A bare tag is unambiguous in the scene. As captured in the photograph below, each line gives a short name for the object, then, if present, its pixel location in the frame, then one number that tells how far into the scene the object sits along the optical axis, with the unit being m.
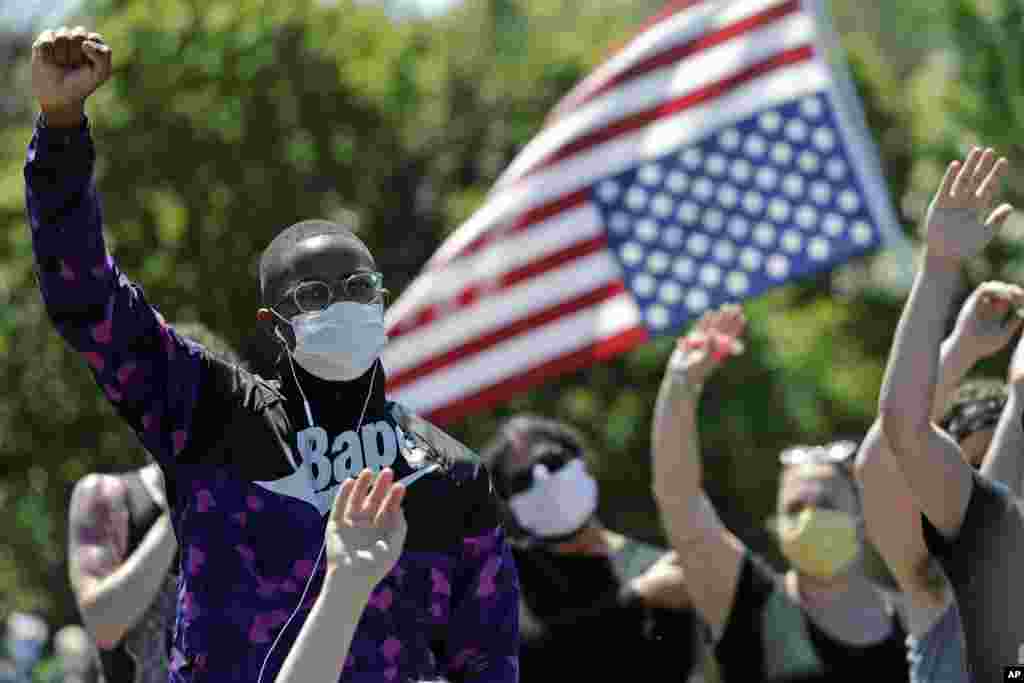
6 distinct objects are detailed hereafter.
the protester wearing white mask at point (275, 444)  6.54
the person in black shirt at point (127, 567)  9.30
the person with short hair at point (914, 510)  8.41
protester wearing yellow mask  9.97
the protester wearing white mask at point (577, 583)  10.62
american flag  14.38
